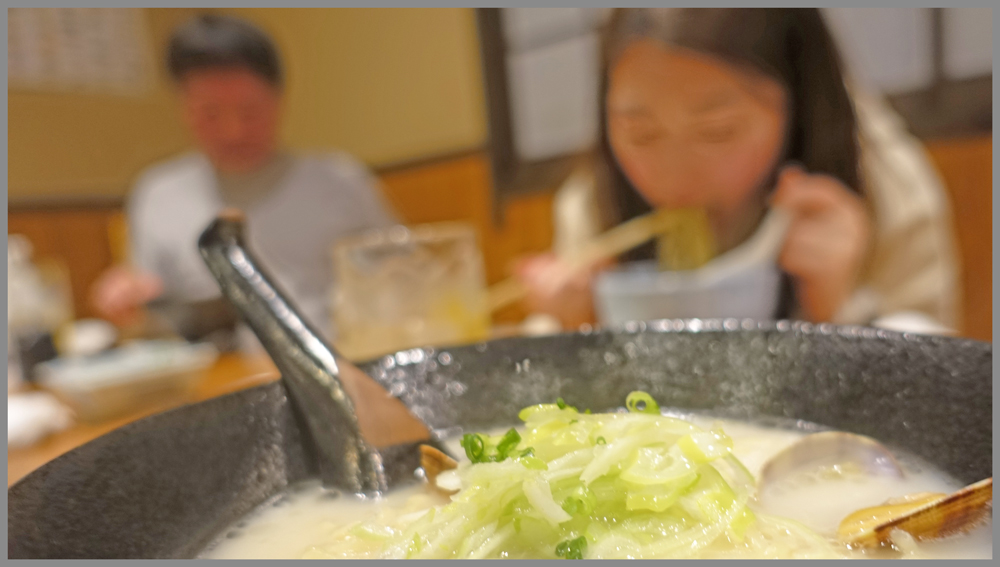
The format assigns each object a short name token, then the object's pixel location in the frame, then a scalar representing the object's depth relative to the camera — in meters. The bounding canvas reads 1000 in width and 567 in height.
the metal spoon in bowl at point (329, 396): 0.42
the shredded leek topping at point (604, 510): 0.29
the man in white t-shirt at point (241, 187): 1.12
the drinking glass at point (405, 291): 0.59
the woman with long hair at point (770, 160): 0.74
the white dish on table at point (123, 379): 0.62
